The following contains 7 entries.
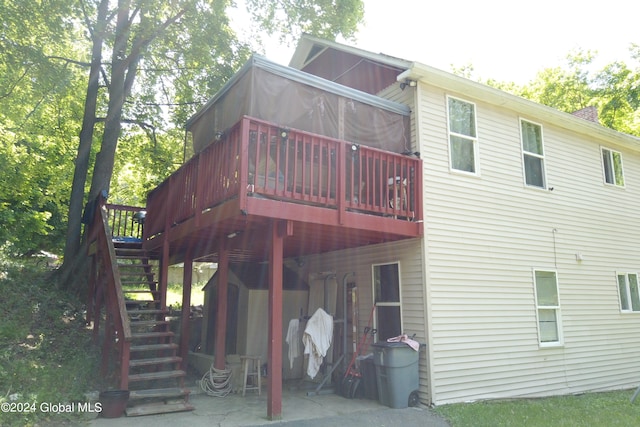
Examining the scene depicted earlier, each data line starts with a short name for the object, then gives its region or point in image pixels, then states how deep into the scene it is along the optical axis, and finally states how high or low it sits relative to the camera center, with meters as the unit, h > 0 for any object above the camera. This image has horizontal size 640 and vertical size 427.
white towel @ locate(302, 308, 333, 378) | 7.55 -0.71
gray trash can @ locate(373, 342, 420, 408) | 6.64 -1.17
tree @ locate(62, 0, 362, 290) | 12.37 +7.69
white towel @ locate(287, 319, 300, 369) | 8.78 -0.77
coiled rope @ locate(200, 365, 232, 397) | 7.38 -1.46
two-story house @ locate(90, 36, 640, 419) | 6.45 +1.16
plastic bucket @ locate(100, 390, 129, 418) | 5.74 -1.40
